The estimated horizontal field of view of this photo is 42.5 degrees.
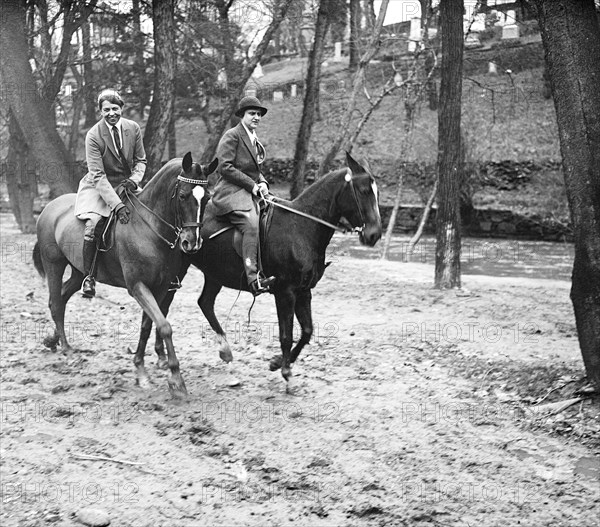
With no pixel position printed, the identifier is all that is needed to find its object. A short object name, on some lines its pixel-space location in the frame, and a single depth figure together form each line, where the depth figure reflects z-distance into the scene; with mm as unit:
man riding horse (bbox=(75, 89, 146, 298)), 8516
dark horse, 8141
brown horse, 7641
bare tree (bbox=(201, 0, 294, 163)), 20031
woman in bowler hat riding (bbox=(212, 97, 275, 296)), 8305
